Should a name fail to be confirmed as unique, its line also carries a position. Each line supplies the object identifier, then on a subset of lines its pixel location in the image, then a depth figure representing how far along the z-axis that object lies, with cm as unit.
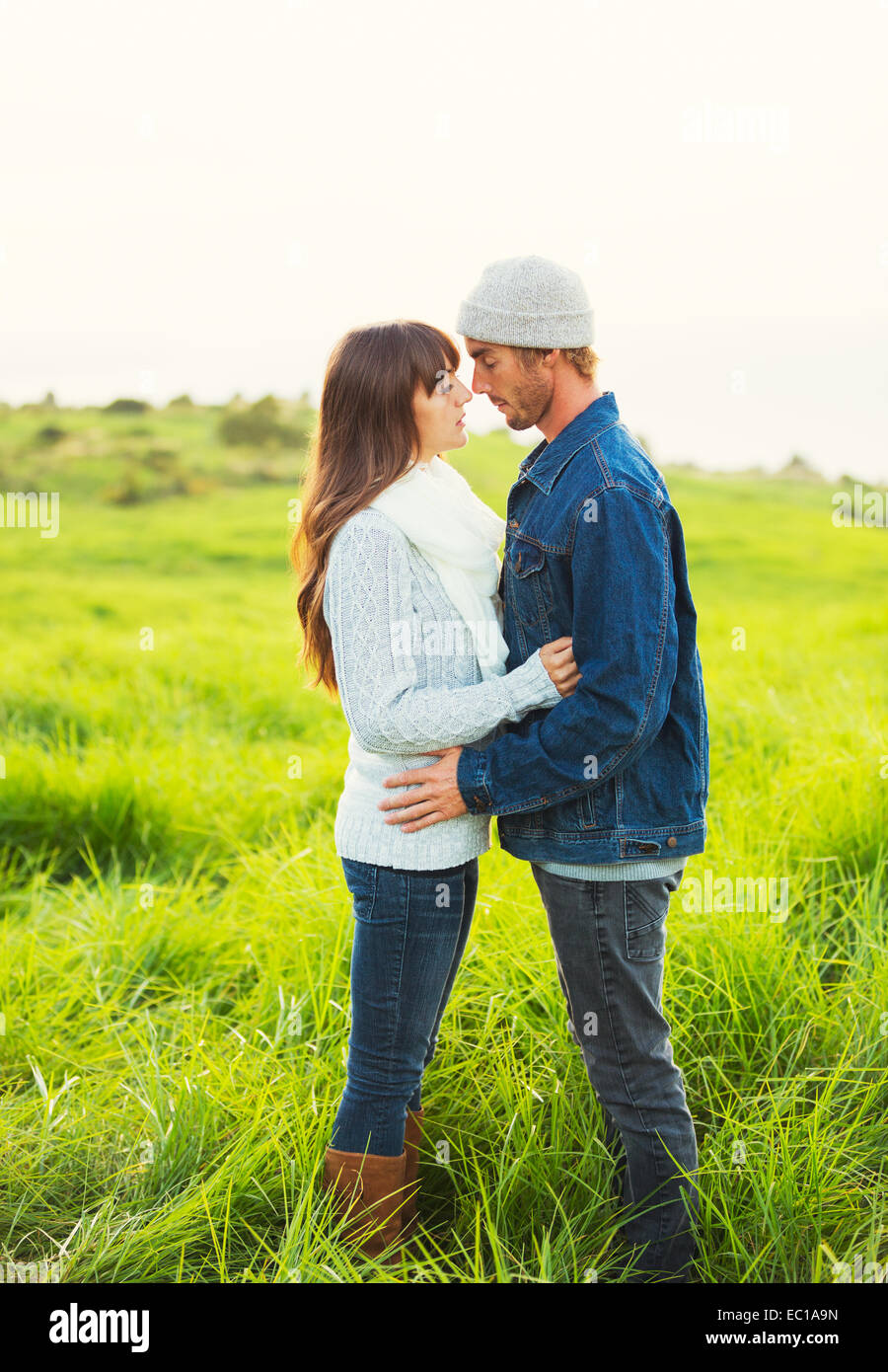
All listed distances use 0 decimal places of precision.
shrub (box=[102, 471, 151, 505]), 1423
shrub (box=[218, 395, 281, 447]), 1544
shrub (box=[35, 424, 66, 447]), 1492
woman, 214
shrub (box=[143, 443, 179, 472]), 1473
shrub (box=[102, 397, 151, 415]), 1567
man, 205
